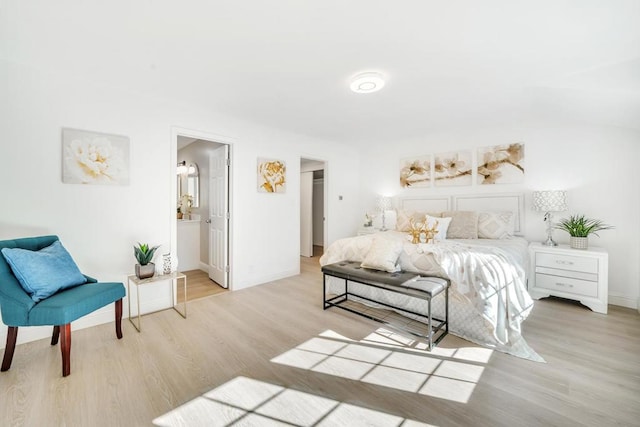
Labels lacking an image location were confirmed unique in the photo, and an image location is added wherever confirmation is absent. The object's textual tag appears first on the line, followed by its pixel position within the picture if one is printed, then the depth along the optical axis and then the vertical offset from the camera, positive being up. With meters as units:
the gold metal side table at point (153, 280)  2.68 -0.75
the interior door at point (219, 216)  3.84 -0.12
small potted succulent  2.69 -0.58
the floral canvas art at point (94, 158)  2.54 +0.51
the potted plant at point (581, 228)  3.17 -0.23
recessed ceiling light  2.49 +1.27
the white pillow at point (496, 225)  3.59 -0.22
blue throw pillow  1.92 -0.49
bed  2.30 -0.56
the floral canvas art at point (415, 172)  4.84 +0.72
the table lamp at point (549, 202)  3.39 +0.10
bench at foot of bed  2.28 -0.70
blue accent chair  1.83 -0.72
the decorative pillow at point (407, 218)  4.17 -0.15
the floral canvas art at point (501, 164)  3.89 +0.71
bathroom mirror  5.25 +0.53
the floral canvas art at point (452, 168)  4.39 +0.71
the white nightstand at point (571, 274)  2.96 -0.78
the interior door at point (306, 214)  6.45 -0.14
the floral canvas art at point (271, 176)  4.08 +0.53
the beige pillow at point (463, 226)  3.67 -0.24
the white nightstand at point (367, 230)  5.06 -0.42
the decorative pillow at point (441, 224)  3.65 -0.22
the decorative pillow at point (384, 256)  2.70 -0.50
